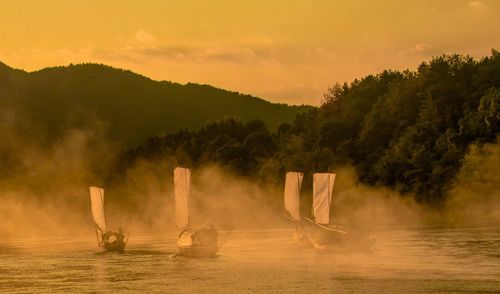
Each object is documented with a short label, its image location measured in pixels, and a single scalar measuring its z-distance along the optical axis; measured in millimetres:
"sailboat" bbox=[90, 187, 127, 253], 137862
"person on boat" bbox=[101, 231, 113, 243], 133125
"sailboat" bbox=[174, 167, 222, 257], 111000
